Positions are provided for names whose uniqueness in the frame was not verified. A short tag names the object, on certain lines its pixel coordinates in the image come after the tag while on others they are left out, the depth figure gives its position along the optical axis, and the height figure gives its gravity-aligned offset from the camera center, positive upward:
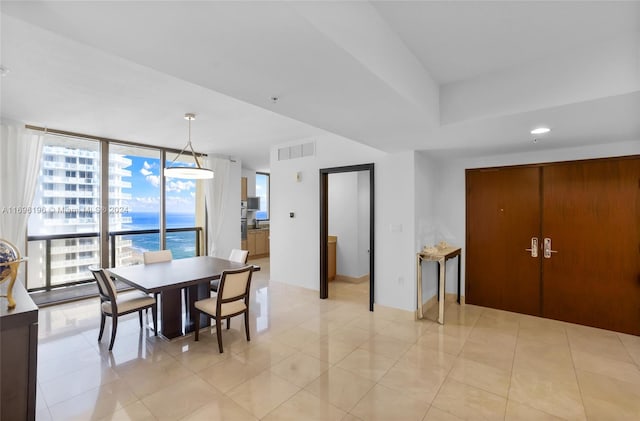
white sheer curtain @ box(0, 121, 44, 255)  3.93 +0.51
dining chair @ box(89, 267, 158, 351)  2.98 -1.00
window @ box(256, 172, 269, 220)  9.47 +0.60
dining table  3.03 -0.74
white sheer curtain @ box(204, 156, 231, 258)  6.36 +0.27
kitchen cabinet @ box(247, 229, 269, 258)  8.48 -0.93
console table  3.77 -0.70
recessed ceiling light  2.77 +0.78
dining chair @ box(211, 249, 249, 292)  4.36 -0.70
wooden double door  3.45 -0.42
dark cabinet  1.59 -0.84
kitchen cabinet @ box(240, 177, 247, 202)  8.47 +0.65
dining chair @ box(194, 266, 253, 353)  3.02 -0.98
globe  1.71 -0.27
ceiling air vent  5.00 +1.07
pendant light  3.84 +0.54
